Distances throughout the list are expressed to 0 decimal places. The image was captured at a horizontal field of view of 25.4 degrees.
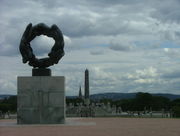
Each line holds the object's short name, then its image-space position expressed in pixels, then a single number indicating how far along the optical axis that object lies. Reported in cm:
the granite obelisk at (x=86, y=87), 8400
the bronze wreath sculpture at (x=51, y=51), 2780
